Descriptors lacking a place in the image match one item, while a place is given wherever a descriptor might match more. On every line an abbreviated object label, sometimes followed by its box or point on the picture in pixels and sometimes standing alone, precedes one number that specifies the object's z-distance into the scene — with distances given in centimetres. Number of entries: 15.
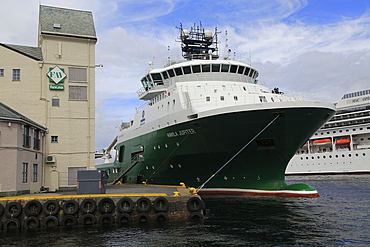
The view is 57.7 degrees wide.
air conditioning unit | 1914
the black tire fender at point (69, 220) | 1221
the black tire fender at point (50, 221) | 1203
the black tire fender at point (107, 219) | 1240
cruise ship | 4681
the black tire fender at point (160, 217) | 1259
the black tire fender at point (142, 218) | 1252
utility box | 1353
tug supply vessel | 1775
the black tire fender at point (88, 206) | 1238
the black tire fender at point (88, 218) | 1229
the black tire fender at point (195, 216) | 1298
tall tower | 1988
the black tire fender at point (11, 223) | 1187
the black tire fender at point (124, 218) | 1245
